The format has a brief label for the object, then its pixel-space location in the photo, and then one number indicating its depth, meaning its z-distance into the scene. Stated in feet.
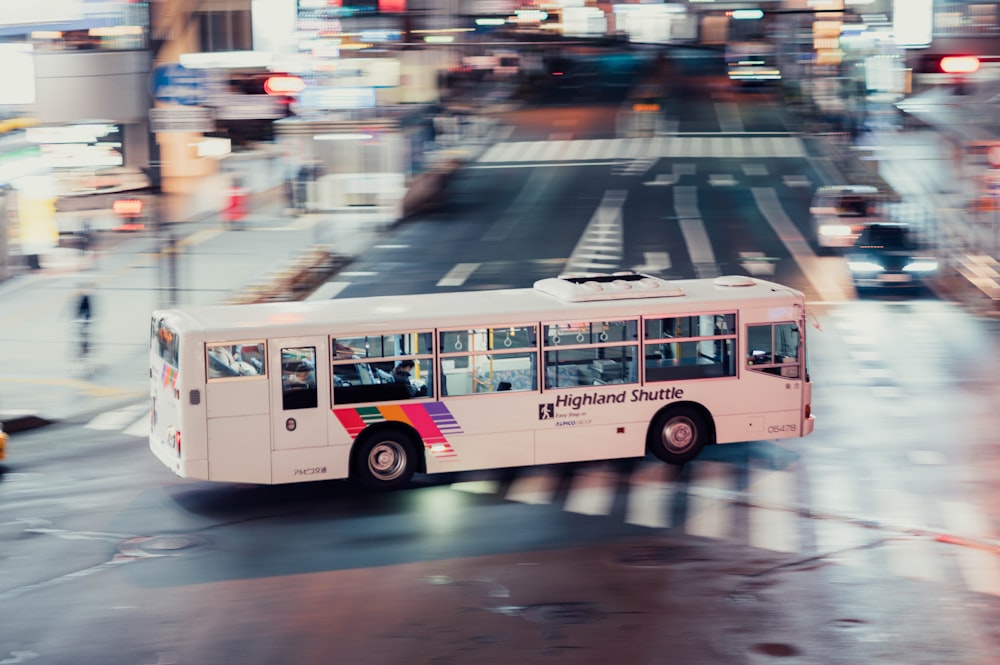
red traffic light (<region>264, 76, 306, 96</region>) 191.42
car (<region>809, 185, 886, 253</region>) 130.27
